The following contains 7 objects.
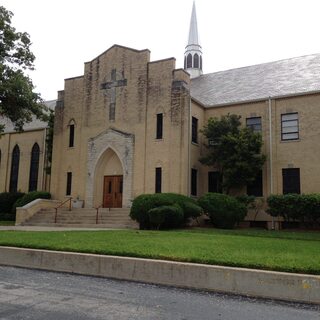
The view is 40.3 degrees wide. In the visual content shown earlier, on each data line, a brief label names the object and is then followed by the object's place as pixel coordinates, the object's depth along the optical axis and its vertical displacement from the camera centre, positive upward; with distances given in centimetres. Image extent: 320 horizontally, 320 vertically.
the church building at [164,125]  2602 +551
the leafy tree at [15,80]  2570 +760
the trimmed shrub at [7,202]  3225 +44
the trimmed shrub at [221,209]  2216 +18
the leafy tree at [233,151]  2500 +357
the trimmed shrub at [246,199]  2509 +80
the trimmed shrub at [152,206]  2131 +25
